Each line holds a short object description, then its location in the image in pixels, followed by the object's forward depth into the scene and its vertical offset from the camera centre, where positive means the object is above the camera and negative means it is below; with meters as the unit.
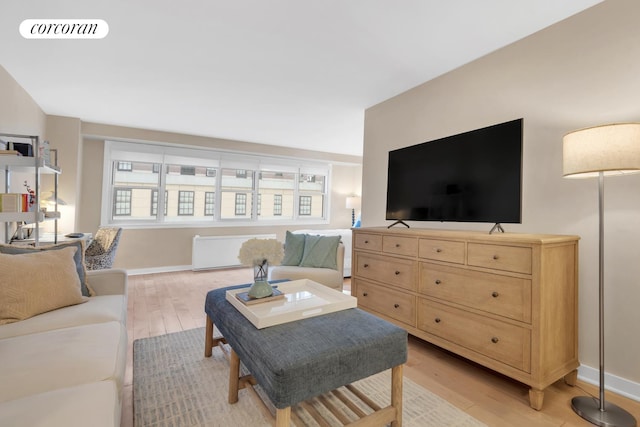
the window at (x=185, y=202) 5.39 +0.23
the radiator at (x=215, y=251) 5.14 -0.65
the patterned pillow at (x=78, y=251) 1.90 -0.27
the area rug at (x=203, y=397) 1.53 -1.06
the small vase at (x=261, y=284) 1.75 -0.41
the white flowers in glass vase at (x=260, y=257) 1.76 -0.25
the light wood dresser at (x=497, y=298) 1.66 -0.50
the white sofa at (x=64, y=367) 0.93 -0.64
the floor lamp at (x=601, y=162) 1.48 +0.34
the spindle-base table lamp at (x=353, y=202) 6.88 +0.41
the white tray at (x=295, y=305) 1.49 -0.50
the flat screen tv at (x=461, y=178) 2.02 +0.36
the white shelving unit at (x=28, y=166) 2.32 +0.37
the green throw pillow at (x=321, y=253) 3.40 -0.41
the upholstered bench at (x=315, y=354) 1.16 -0.60
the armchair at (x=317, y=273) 3.19 -0.61
